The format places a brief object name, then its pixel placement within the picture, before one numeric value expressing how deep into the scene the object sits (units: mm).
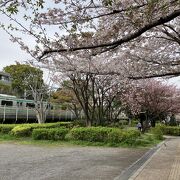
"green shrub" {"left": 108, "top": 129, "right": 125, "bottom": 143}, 10894
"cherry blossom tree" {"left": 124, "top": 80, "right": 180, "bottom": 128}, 17825
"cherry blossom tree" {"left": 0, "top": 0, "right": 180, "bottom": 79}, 3803
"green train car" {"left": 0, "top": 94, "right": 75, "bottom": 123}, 18262
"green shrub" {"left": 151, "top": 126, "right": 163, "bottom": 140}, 14229
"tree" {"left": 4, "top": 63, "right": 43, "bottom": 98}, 24764
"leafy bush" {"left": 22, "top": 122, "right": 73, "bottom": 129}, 13092
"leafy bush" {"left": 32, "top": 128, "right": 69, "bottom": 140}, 11606
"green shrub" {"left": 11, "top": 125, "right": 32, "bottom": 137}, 12374
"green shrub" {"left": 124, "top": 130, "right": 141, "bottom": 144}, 10918
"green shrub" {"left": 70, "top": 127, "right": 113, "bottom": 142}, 11154
